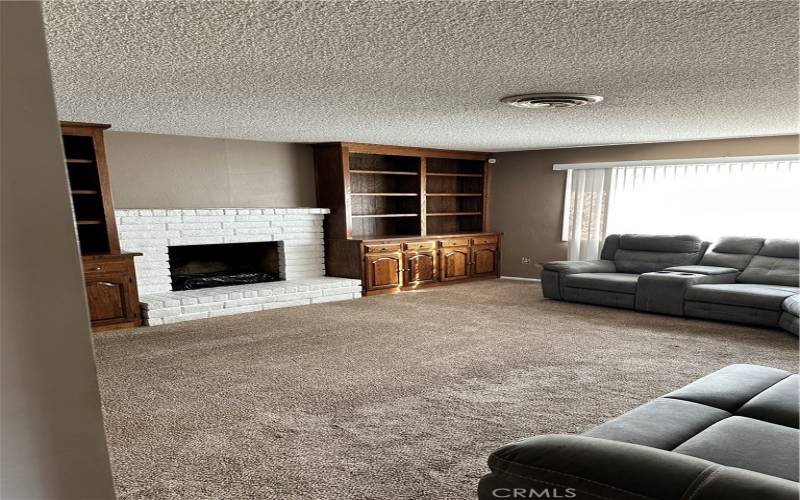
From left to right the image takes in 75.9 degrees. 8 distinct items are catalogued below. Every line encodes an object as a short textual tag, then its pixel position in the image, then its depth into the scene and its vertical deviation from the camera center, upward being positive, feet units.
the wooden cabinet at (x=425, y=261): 22.00 -3.57
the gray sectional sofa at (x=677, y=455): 3.75 -2.63
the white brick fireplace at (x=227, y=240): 17.58 -2.60
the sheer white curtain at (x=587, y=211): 23.85 -1.37
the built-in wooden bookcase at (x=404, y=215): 21.94 -1.46
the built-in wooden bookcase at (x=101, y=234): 15.89 -1.48
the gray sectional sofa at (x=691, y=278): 15.66 -3.42
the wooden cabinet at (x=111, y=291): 15.89 -3.18
